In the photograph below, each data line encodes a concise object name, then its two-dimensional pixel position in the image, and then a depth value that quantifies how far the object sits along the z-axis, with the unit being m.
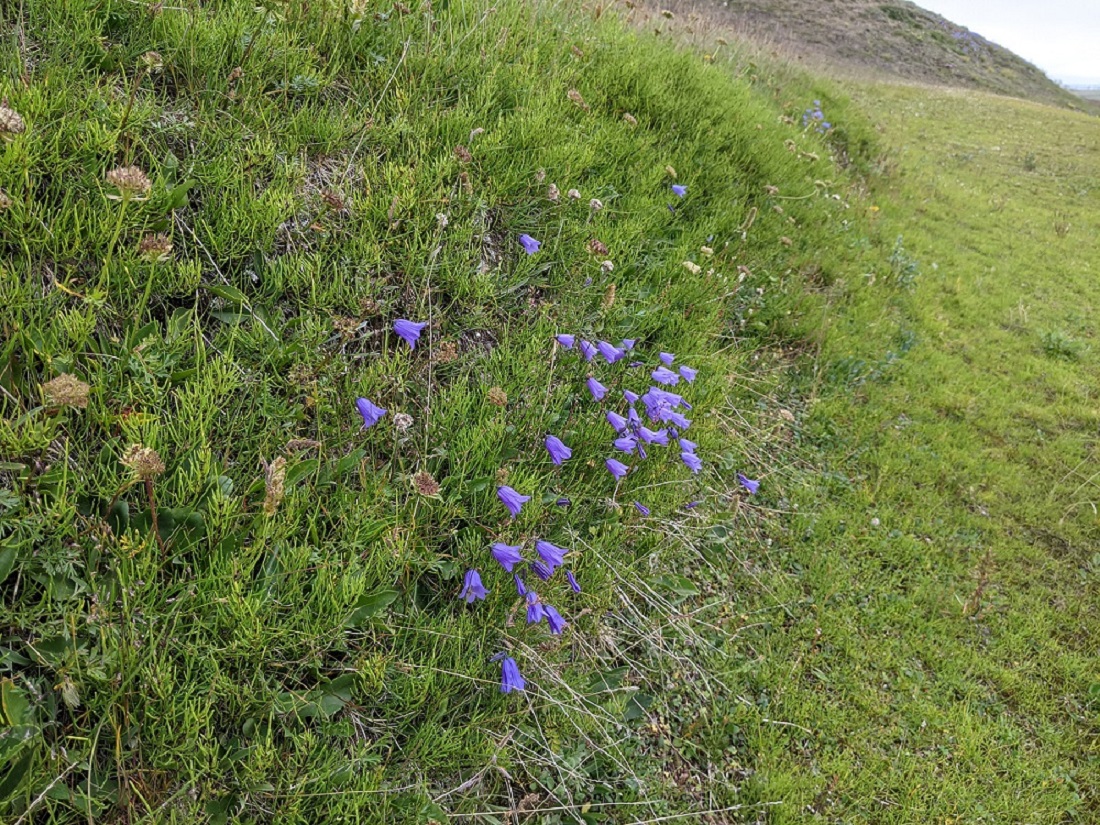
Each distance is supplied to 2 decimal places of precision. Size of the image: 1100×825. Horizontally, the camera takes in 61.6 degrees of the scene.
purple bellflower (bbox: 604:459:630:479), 0.52
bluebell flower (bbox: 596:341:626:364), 0.54
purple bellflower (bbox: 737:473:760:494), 0.62
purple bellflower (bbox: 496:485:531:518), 0.45
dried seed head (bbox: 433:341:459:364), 0.50
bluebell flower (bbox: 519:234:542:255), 0.59
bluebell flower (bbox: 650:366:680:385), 0.57
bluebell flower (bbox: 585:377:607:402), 0.54
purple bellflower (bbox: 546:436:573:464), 0.50
